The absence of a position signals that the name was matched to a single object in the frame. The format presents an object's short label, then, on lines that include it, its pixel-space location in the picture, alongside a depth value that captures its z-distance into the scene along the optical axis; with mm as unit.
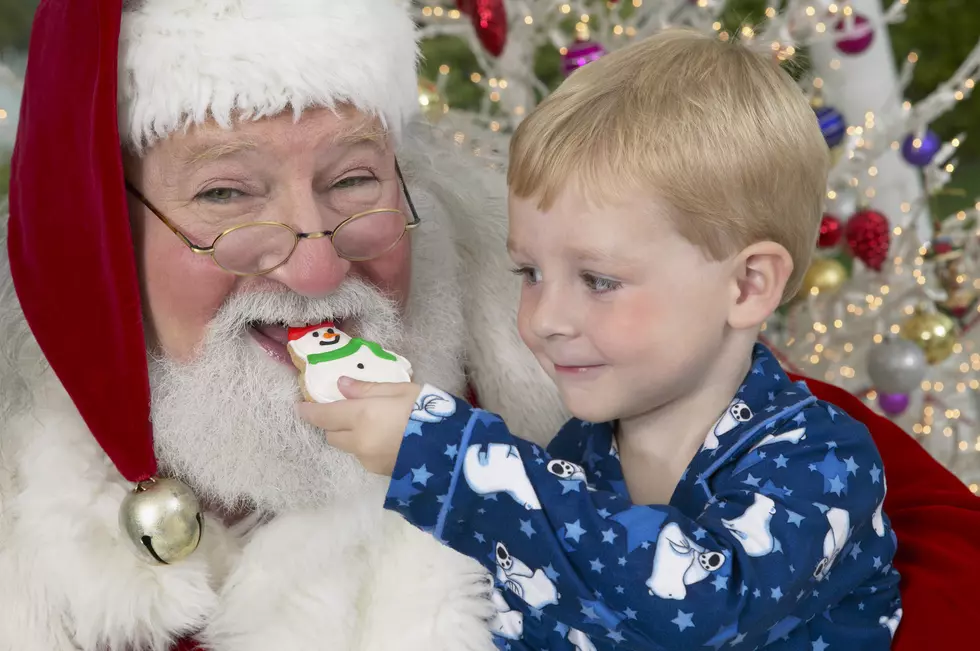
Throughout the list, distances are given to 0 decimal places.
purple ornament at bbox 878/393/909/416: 3146
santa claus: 1445
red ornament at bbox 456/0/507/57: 2559
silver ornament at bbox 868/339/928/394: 2959
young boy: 1294
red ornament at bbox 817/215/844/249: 2904
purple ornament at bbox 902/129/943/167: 3018
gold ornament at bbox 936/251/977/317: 3143
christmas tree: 2848
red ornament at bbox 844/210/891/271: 2895
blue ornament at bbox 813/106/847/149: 2814
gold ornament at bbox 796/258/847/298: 2973
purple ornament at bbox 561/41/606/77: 2523
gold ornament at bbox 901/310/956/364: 3045
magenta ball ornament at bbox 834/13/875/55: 2852
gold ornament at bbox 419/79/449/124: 2541
